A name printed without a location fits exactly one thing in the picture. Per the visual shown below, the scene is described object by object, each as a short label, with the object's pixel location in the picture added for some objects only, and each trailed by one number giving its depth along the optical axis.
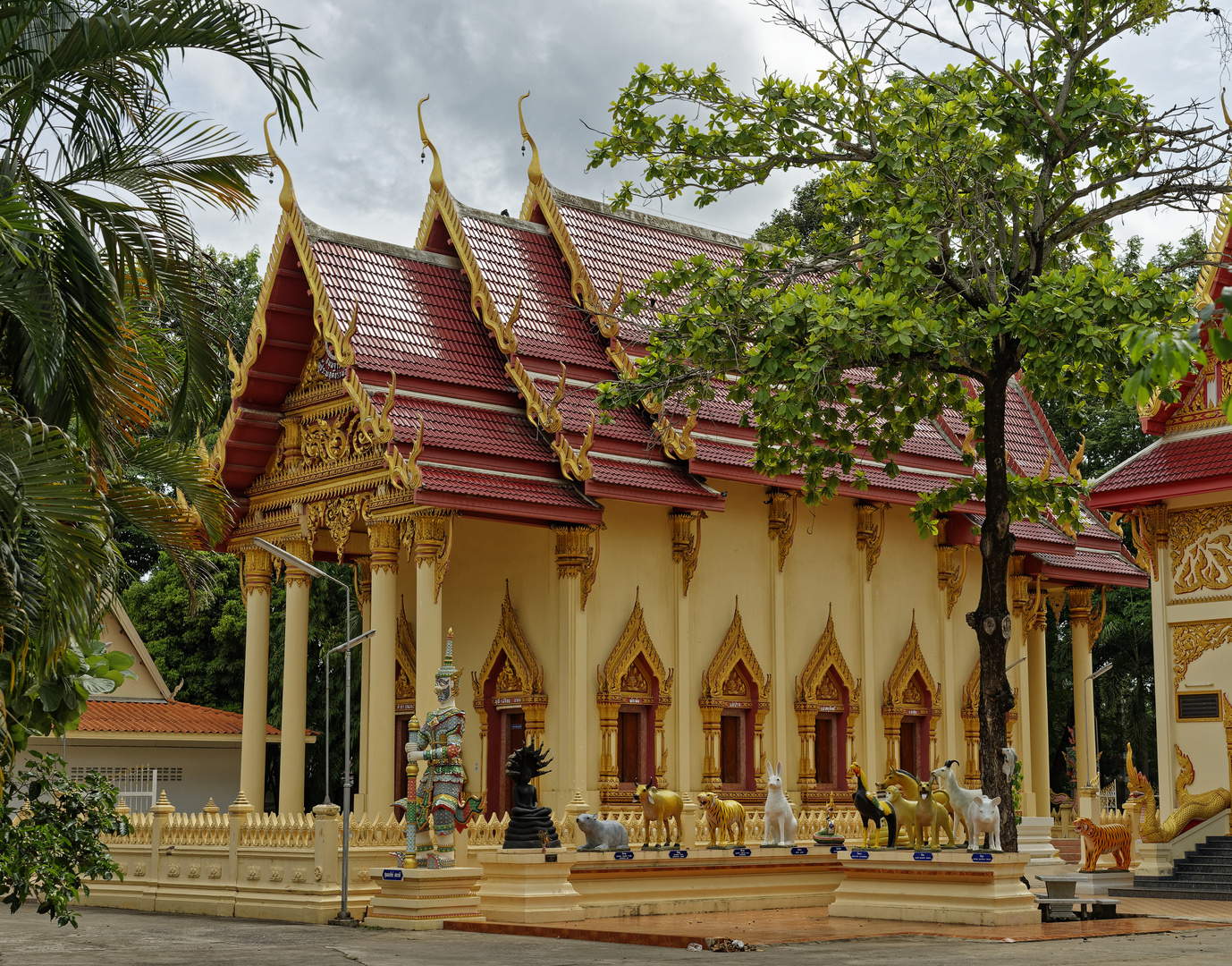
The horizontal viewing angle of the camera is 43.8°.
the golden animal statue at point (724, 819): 17.36
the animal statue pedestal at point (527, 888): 14.69
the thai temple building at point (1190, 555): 19.95
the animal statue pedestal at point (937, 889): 13.66
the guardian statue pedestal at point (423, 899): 14.68
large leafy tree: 13.97
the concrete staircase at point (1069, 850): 21.64
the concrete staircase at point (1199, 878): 18.53
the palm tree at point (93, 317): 8.17
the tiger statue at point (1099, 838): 18.48
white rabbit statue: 17.50
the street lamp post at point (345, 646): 14.73
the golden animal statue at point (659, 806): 16.67
